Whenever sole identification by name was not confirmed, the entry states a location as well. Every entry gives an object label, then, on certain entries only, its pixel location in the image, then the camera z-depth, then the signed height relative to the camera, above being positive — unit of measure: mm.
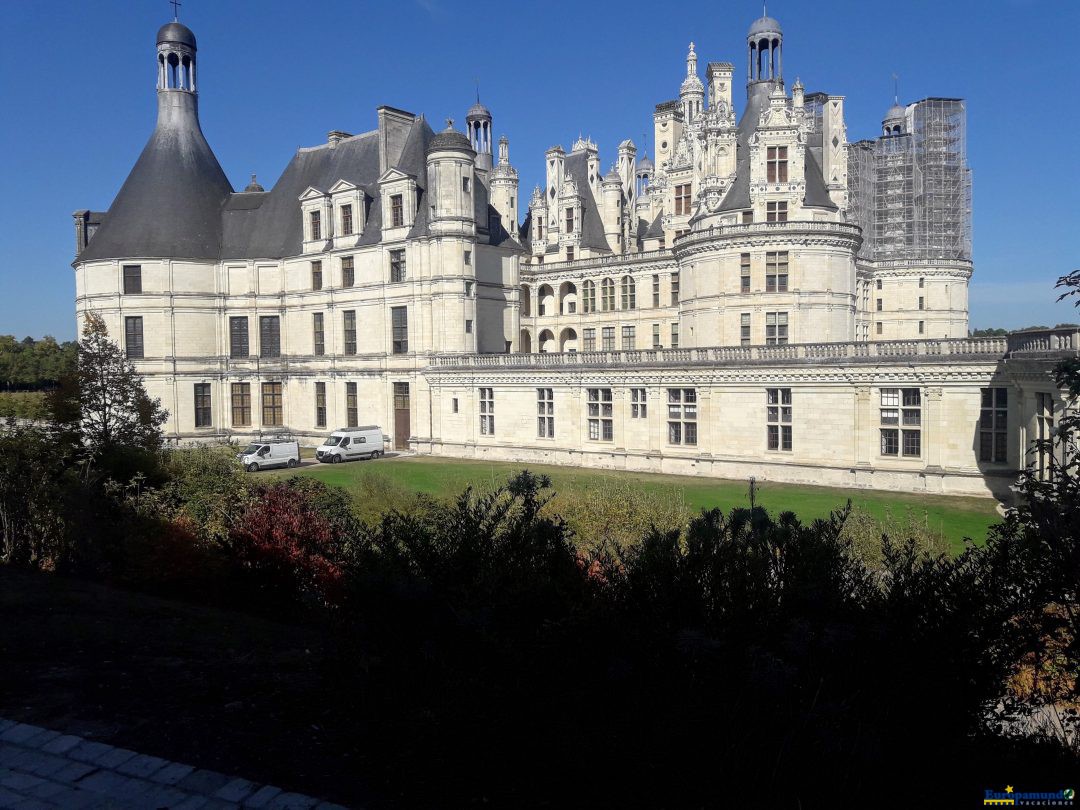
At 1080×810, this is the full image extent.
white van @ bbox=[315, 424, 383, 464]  36969 -2786
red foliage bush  12992 -2652
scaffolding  59656 +13780
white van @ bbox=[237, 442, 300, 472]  34875 -3002
